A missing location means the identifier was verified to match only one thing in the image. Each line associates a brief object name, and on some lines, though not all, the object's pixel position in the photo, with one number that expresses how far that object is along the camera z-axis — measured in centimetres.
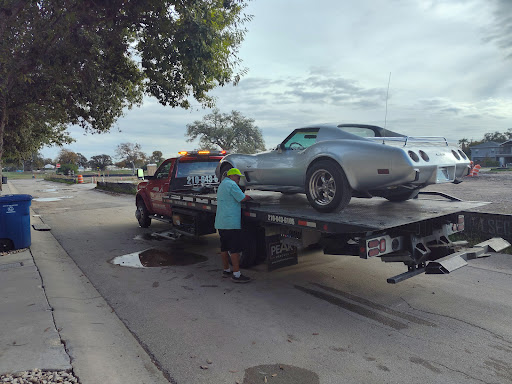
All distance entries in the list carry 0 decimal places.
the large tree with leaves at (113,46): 749
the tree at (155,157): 8850
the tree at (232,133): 5128
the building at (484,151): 7219
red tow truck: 422
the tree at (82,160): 11654
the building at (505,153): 6488
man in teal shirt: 559
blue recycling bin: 759
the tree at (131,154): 8281
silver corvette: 449
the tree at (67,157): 10400
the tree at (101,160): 10066
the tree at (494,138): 8971
